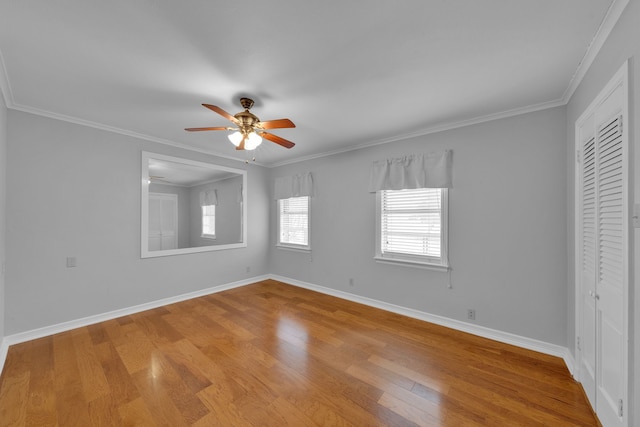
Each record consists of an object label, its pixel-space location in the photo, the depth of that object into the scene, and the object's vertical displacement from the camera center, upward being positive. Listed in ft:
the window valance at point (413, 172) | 10.00 +1.86
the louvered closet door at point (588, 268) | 5.71 -1.39
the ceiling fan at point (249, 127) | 7.34 +2.72
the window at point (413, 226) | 10.32 -0.62
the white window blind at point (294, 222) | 15.74 -0.68
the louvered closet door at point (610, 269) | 4.53 -1.13
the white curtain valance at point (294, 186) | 15.03 +1.75
